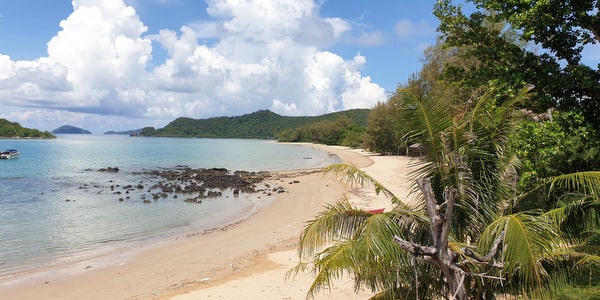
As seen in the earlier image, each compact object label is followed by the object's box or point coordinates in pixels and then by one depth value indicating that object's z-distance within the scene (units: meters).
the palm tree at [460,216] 4.82
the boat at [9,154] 62.41
